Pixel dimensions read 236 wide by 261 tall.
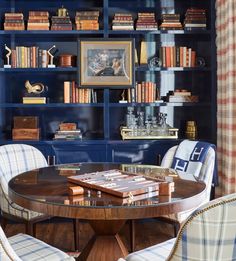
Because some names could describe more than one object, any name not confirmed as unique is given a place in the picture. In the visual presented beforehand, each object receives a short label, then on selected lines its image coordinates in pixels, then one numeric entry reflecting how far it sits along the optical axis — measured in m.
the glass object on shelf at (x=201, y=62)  4.31
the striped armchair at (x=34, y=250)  2.02
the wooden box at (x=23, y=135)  4.19
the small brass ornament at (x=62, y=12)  4.27
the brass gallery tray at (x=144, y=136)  4.18
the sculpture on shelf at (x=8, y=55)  4.21
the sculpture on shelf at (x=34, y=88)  4.28
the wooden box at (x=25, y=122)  4.26
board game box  2.16
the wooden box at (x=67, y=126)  4.31
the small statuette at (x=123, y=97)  4.30
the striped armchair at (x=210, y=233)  1.45
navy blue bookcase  4.26
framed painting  4.18
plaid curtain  3.58
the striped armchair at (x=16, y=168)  2.99
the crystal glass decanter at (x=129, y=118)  4.35
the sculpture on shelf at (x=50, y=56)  4.25
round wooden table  1.95
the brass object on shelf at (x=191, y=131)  4.30
